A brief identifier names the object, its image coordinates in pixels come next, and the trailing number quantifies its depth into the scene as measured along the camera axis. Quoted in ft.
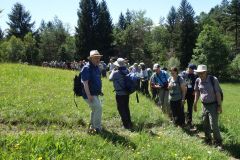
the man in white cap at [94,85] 19.69
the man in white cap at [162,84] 28.26
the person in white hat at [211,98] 21.60
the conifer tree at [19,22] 160.81
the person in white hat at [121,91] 22.58
